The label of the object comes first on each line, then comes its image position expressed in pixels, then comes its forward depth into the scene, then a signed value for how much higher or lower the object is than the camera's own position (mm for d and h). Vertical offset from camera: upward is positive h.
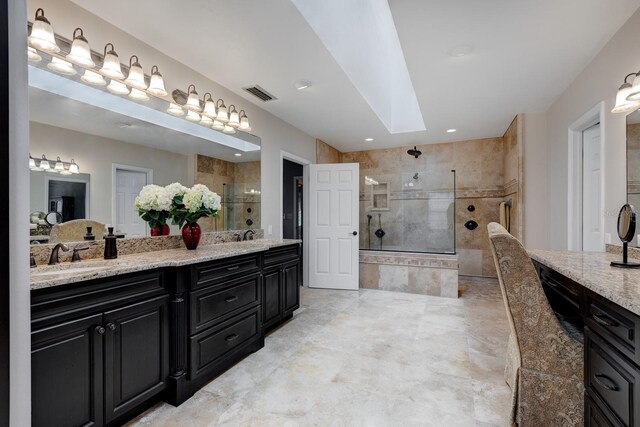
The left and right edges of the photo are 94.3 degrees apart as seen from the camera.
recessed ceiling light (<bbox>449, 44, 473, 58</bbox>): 2516 +1418
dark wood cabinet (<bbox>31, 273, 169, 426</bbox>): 1289 -707
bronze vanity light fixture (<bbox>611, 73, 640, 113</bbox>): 1894 +747
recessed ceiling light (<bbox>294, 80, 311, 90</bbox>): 3002 +1335
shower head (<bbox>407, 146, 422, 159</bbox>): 5750 +1200
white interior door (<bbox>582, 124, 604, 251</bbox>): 2779 +247
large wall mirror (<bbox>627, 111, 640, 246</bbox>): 2018 +383
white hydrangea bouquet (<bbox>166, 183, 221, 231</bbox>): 2430 +78
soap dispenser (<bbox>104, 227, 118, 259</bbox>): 1960 -232
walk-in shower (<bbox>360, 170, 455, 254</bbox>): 5020 +31
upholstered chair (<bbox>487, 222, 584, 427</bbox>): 1471 -688
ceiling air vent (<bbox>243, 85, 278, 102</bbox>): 3146 +1326
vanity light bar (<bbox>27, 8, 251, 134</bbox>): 1714 +974
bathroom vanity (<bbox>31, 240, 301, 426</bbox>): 1317 -664
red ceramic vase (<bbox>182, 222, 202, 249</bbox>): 2463 -179
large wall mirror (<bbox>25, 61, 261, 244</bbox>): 1807 +423
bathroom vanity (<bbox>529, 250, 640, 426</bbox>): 963 -458
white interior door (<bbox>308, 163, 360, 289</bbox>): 4715 -201
